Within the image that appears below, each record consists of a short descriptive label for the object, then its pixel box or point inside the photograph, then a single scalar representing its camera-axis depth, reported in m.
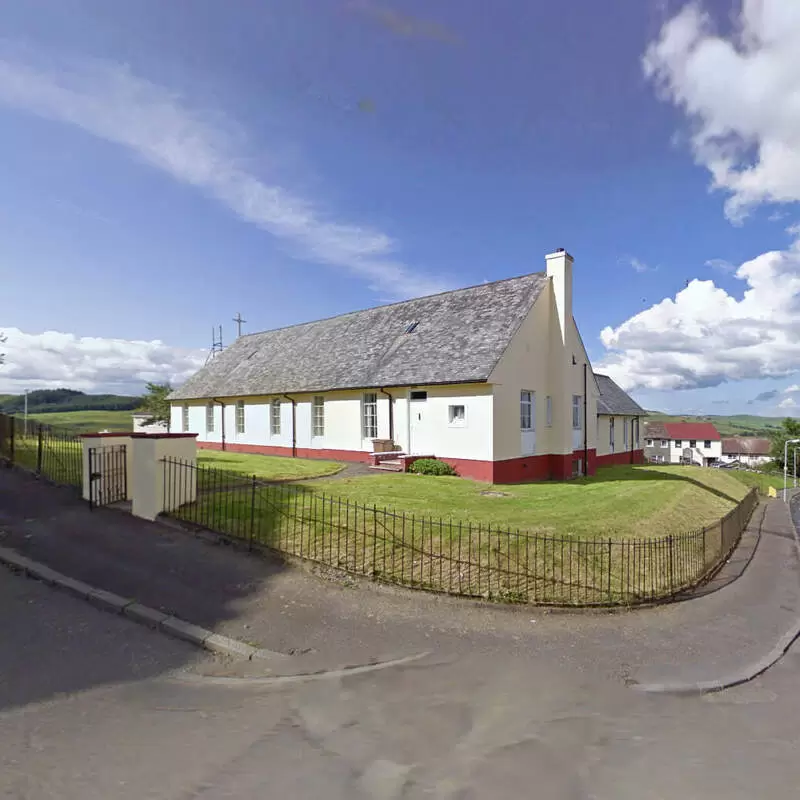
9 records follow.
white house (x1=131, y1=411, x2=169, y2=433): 43.81
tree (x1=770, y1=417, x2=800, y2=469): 72.88
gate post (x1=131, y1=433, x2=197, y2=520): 10.68
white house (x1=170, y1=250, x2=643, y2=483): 18.78
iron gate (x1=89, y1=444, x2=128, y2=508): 11.80
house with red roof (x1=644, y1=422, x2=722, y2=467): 87.06
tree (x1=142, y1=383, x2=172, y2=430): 45.53
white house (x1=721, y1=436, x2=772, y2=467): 100.81
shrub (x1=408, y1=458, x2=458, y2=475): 18.36
